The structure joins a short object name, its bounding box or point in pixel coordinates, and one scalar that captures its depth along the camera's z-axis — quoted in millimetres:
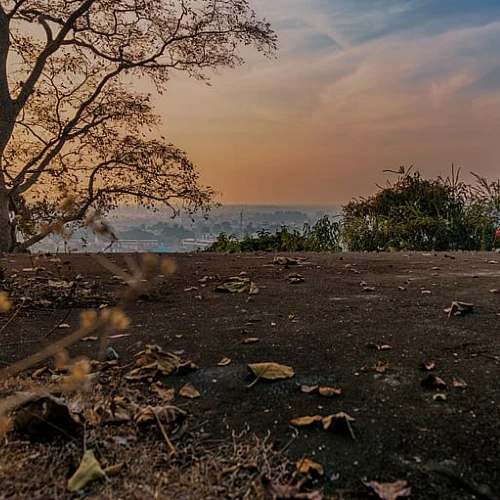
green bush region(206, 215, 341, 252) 6730
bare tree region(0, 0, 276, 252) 6473
